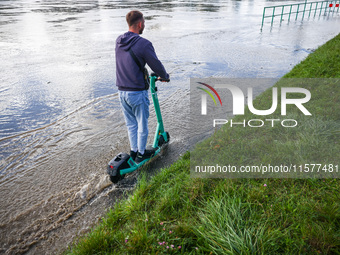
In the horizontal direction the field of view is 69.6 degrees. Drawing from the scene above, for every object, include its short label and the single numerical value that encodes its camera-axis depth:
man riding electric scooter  3.20
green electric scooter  3.52
